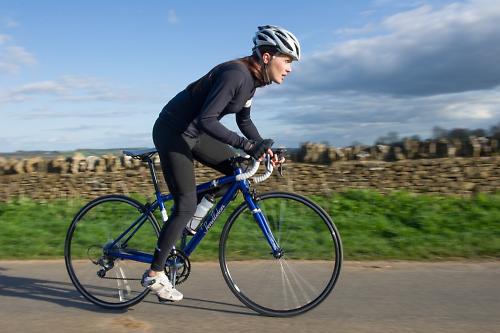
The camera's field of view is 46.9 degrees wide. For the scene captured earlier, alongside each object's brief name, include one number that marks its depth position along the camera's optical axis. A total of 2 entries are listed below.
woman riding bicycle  3.92
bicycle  4.31
